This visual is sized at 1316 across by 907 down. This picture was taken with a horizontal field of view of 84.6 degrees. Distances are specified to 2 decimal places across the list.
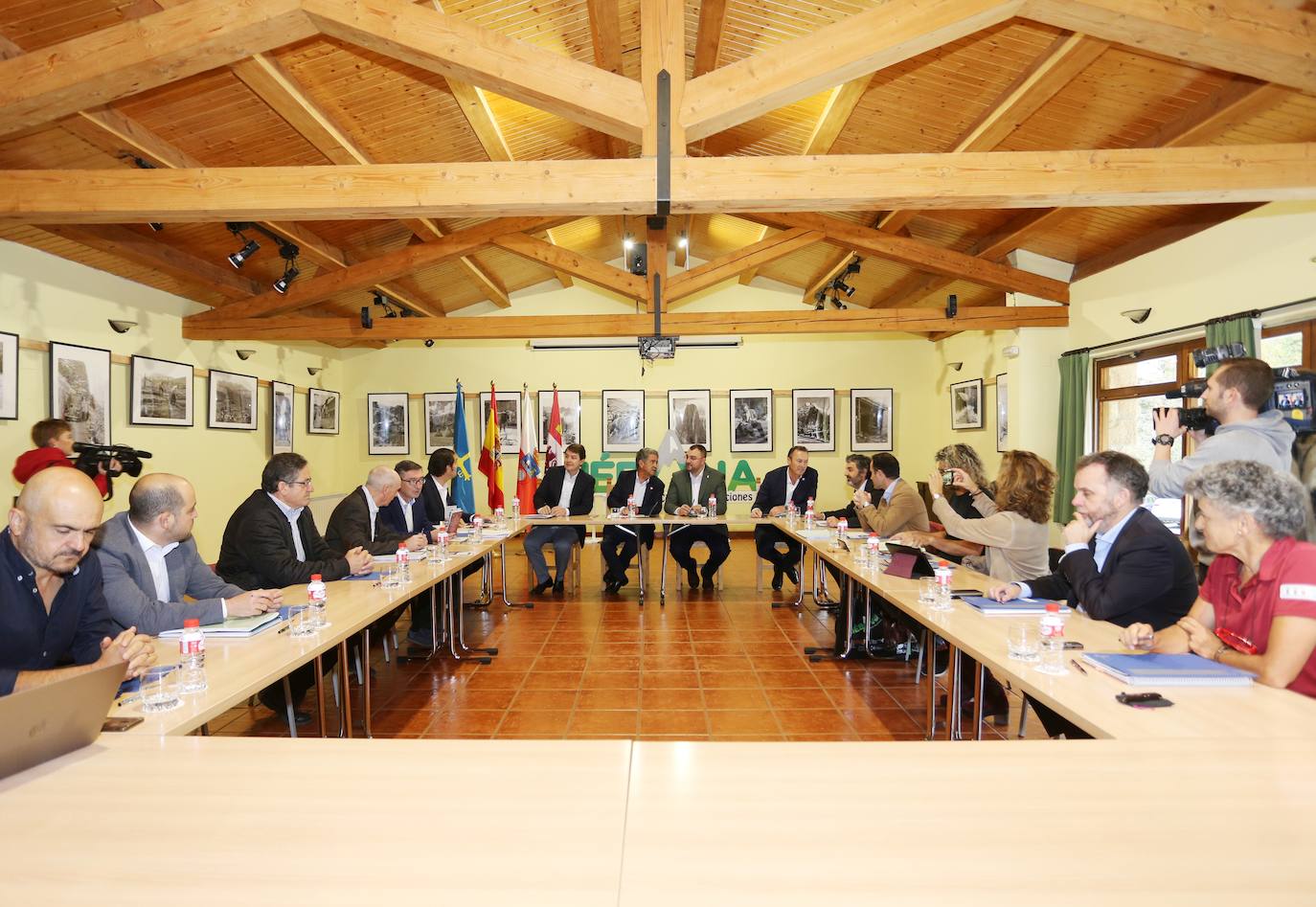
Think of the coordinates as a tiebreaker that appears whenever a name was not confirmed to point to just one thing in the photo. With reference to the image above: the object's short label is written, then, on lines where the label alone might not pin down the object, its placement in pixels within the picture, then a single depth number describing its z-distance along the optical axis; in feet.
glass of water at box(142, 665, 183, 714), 6.01
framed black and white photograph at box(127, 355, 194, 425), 21.02
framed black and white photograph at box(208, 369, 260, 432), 24.73
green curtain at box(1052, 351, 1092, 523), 22.89
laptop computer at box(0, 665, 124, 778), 4.30
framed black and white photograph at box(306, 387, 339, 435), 31.24
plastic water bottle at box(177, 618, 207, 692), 6.47
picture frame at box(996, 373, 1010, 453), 25.86
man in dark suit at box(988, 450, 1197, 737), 8.04
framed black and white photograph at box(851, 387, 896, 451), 34.30
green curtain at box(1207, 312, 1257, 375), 15.85
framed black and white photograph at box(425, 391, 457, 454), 34.22
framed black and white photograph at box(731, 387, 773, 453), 34.37
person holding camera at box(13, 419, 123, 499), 14.66
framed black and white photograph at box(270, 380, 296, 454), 28.04
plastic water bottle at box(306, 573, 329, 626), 8.69
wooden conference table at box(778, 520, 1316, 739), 5.37
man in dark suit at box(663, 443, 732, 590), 22.36
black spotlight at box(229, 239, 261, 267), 18.19
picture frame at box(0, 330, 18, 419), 16.57
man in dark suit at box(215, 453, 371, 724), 11.41
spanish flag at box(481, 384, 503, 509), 27.20
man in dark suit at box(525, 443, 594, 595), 22.20
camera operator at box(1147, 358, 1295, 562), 9.91
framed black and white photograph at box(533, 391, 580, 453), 34.12
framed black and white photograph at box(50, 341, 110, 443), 18.16
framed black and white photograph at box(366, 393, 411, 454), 34.37
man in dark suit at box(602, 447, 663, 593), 22.53
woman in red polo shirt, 5.96
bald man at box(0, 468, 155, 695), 6.19
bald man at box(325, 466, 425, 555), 14.67
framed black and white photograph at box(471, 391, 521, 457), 34.27
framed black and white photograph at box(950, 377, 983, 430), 28.76
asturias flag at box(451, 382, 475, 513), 28.07
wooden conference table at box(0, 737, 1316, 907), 3.36
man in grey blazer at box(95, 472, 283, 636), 8.07
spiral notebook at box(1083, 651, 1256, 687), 6.22
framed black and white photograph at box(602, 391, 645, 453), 34.37
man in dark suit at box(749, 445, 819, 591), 22.08
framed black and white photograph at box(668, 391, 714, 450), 34.32
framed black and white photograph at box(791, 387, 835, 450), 34.30
